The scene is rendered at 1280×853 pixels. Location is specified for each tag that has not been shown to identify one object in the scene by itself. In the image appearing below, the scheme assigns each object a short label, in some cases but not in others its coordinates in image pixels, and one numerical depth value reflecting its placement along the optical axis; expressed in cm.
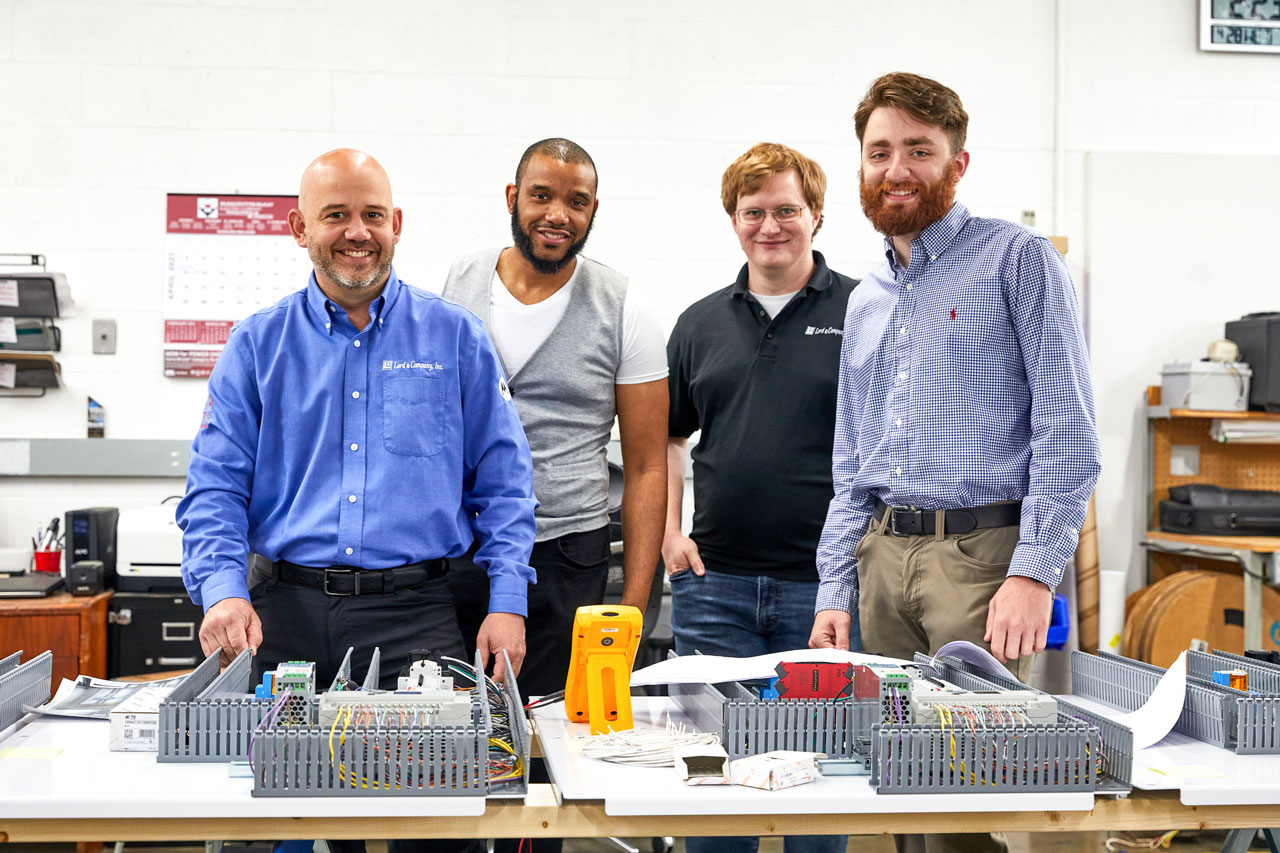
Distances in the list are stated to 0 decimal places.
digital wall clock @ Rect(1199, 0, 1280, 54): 445
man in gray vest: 217
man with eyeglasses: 227
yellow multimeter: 146
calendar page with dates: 402
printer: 346
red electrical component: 139
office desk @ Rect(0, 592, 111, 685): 329
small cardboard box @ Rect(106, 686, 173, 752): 134
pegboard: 435
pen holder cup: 354
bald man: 174
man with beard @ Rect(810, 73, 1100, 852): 166
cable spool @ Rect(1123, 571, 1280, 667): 393
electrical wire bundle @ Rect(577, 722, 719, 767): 133
